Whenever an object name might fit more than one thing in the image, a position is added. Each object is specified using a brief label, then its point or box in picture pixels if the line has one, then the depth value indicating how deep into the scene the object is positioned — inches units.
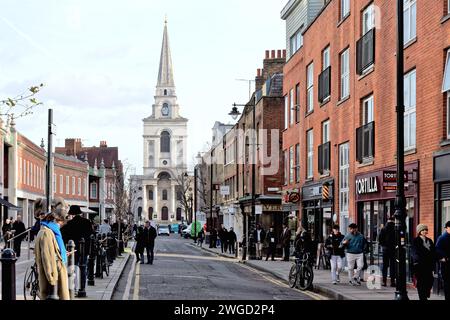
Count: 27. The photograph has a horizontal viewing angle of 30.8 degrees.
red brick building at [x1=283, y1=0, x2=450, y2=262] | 765.3
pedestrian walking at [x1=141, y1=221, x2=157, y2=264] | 1228.5
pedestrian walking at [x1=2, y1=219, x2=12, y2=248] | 1366.9
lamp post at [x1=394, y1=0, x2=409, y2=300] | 605.0
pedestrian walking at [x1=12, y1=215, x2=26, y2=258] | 1272.1
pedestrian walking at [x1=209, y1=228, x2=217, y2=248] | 2322.8
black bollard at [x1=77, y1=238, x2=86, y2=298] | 632.4
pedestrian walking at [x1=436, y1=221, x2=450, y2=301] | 600.4
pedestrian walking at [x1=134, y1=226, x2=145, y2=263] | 1226.3
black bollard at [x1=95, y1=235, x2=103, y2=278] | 859.4
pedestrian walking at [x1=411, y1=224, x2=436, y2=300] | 622.8
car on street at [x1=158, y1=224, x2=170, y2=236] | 4458.7
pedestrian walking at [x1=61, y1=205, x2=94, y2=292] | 621.3
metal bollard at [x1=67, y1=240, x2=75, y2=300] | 538.0
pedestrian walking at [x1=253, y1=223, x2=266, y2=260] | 1604.3
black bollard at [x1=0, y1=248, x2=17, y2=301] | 414.6
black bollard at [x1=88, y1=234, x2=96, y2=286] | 757.9
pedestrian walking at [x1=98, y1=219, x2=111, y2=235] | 1307.2
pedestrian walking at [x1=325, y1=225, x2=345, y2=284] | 870.4
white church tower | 7495.1
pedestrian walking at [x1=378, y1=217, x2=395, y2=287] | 810.2
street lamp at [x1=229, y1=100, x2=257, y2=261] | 1544.0
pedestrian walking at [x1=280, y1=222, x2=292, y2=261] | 1409.8
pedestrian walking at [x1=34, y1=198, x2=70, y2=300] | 400.8
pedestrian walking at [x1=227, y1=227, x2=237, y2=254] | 1889.8
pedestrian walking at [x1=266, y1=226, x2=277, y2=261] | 1485.6
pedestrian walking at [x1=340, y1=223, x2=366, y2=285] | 858.1
